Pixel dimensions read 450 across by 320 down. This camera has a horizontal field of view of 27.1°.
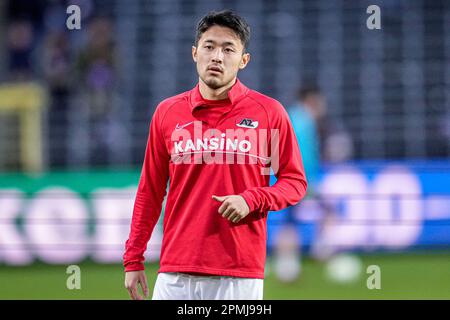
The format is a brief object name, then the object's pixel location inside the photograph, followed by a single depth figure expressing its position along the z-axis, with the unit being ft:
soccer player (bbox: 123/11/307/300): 11.98
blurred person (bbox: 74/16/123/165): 43.19
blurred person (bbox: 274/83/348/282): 29.65
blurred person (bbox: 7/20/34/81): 44.42
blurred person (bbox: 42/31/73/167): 44.24
